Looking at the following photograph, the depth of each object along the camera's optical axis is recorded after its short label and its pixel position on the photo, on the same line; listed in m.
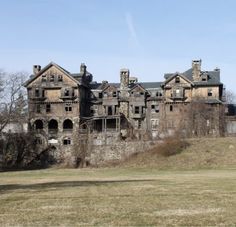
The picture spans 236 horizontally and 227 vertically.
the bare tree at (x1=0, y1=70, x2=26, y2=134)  85.61
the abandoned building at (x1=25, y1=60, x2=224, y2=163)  95.06
